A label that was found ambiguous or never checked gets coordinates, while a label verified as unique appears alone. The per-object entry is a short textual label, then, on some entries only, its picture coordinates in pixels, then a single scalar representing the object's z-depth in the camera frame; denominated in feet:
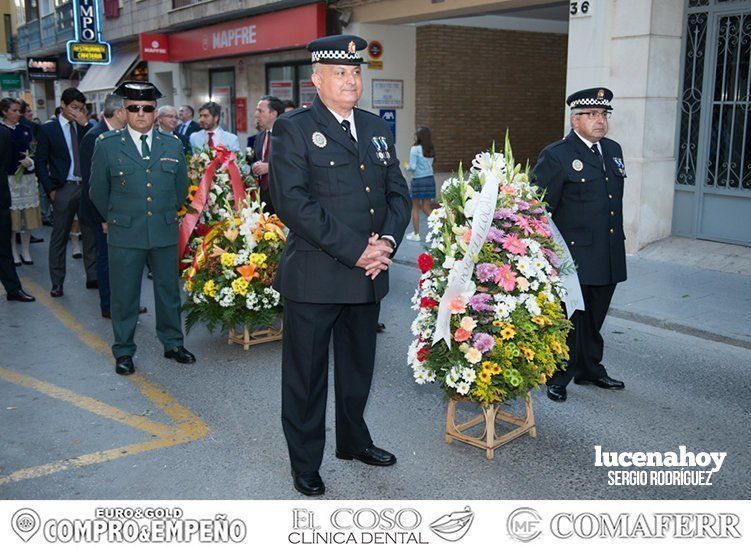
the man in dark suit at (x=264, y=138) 27.12
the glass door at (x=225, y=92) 69.72
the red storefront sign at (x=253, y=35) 52.42
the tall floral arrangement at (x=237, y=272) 21.45
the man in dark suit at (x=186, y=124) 38.70
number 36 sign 34.80
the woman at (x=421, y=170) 40.60
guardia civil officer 19.48
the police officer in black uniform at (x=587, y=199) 16.87
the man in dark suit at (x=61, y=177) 29.45
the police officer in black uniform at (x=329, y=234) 12.21
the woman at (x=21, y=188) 35.94
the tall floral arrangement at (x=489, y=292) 13.79
